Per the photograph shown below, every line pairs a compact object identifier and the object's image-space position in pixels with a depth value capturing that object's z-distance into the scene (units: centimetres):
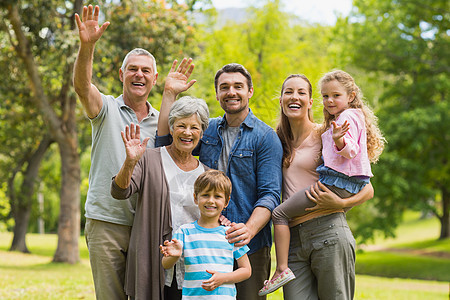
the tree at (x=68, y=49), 1196
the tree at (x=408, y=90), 1742
